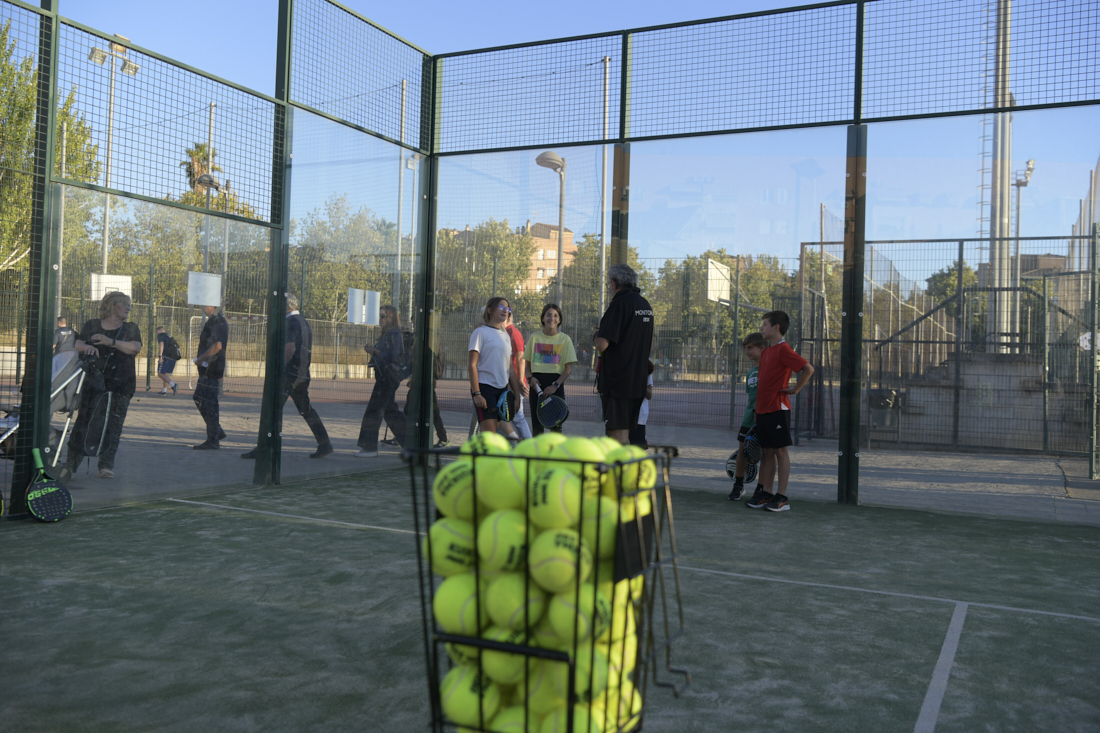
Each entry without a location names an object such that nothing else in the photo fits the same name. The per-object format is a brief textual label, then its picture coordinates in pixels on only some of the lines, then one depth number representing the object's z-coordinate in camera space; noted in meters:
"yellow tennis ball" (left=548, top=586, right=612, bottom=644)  1.92
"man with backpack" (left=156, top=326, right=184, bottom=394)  6.83
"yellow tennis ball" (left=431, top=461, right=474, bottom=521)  2.04
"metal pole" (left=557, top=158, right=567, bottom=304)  8.74
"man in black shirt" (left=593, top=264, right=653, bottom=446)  6.38
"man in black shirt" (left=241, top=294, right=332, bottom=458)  7.87
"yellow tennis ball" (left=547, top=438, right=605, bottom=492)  1.96
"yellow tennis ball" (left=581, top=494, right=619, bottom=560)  1.97
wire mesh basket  1.94
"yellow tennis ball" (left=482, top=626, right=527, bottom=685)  1.99
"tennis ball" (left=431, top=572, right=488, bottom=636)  2.01
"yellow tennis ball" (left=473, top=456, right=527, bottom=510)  2.00
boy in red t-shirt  6.81
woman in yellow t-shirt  8.12
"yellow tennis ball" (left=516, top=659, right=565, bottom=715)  1.99
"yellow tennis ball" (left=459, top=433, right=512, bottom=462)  2.08
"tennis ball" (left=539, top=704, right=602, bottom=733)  1.98
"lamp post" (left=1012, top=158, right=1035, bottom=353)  7.26
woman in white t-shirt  7.74
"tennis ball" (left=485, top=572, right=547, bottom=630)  1.96
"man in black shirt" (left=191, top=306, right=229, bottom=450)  7.16
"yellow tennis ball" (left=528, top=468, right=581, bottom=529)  1.93
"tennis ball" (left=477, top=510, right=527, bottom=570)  1.96
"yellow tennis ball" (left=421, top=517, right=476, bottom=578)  2.03
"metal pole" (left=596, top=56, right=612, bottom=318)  8.50
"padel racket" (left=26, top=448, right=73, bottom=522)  5.71
